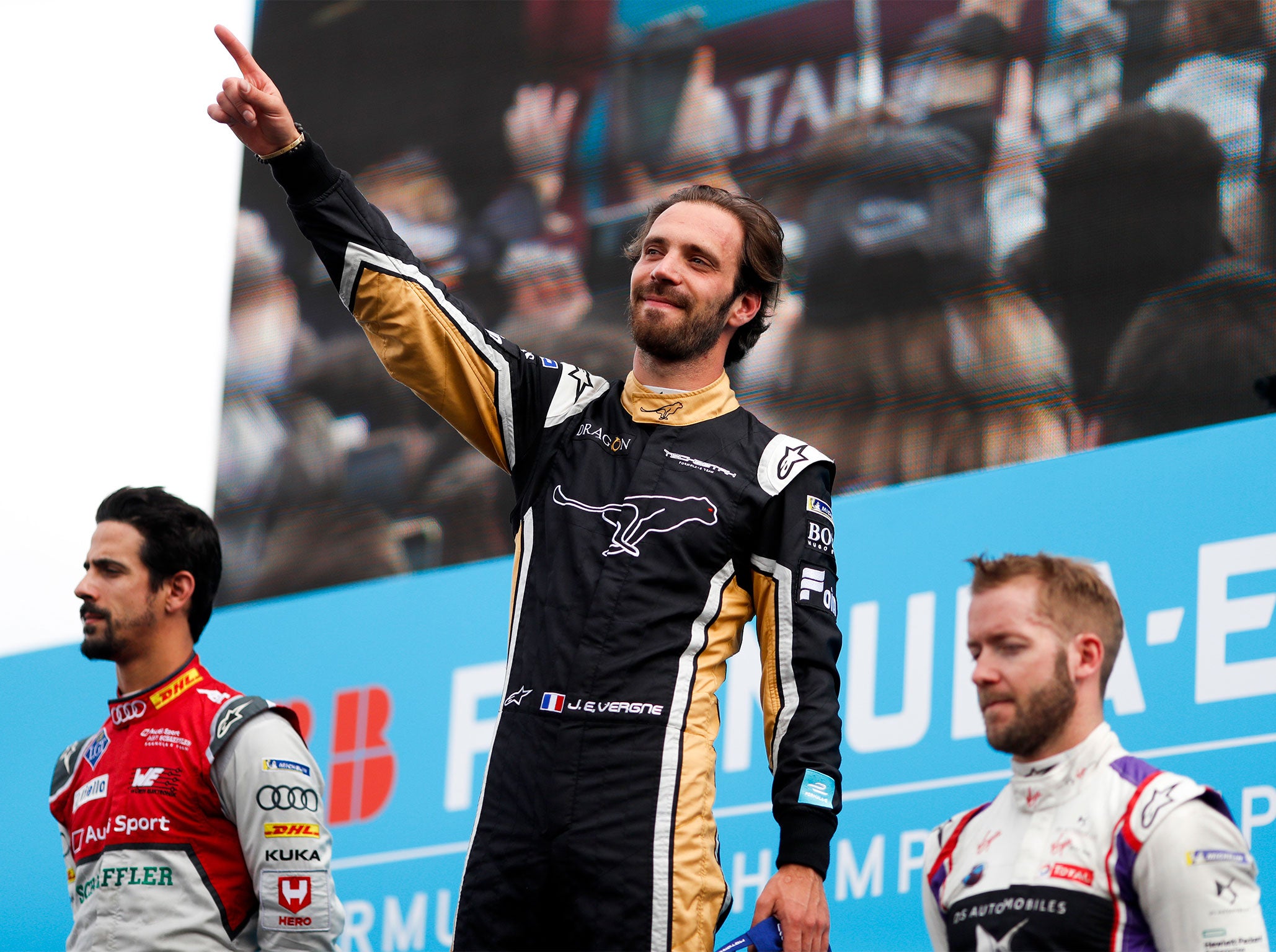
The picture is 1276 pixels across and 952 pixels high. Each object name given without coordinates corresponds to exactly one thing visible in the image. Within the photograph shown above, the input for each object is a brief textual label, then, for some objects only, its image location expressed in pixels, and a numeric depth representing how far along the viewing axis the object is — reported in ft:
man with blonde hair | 11.98
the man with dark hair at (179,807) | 17.48
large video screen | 24.76
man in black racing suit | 13.96
